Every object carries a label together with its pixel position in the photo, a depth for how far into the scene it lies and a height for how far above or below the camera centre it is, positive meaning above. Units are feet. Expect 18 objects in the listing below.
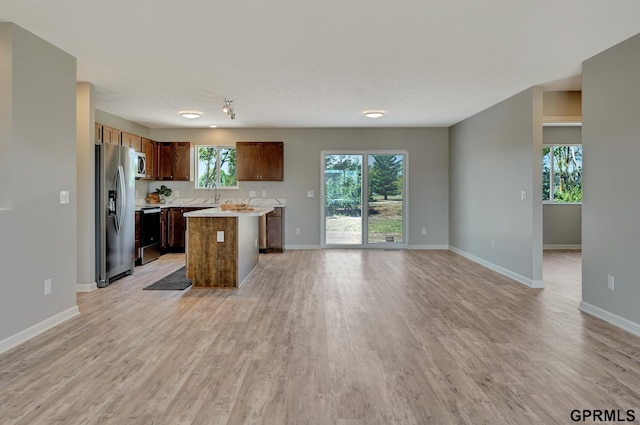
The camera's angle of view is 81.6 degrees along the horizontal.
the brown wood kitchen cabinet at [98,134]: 17.70 +3.70
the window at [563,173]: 26.13 +2.56
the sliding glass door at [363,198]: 25.82 +0.82
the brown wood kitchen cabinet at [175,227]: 23.82 -1.10
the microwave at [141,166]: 21.33 +2.55
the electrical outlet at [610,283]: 11.05 -2.22
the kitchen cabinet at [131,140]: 20.58 +4.01
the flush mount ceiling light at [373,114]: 20.22 +5.31
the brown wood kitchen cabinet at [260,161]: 25.04 +3.31
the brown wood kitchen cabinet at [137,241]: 19.66 -1.65
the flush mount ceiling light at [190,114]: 20.49 +5.39
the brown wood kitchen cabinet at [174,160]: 24.98 +3.37
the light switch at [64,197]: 11.34 +0.41
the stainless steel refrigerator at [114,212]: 15.43 -0.08
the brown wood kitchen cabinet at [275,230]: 24.32 -1.33
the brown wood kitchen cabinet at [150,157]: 23.32 +3.45
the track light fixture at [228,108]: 16.13 +4.45
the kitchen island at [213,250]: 15.07 -1.64
